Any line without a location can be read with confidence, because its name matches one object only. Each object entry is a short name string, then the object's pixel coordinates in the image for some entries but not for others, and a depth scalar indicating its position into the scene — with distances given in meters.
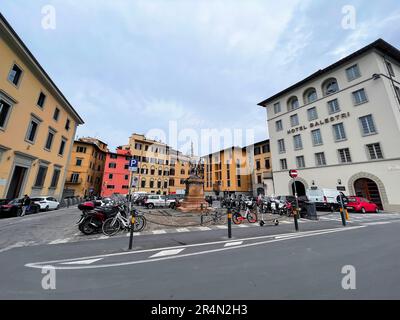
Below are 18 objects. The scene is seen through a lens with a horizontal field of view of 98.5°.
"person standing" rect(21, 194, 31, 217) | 13.79
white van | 18.64
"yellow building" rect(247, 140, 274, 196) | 38.44
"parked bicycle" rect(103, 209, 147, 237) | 7.67
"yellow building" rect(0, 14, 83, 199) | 14.59
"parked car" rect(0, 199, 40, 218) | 12.46
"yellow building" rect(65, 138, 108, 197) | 38.03
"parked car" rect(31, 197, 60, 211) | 16.89
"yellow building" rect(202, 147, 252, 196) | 45.50
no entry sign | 9.91
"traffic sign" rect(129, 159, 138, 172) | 8.44
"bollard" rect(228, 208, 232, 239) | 7.07
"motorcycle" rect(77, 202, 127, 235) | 7.79
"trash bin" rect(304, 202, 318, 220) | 12.50
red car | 16.75
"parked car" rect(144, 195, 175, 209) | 23.25
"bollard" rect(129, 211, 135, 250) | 5.62
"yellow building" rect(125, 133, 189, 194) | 46.86
